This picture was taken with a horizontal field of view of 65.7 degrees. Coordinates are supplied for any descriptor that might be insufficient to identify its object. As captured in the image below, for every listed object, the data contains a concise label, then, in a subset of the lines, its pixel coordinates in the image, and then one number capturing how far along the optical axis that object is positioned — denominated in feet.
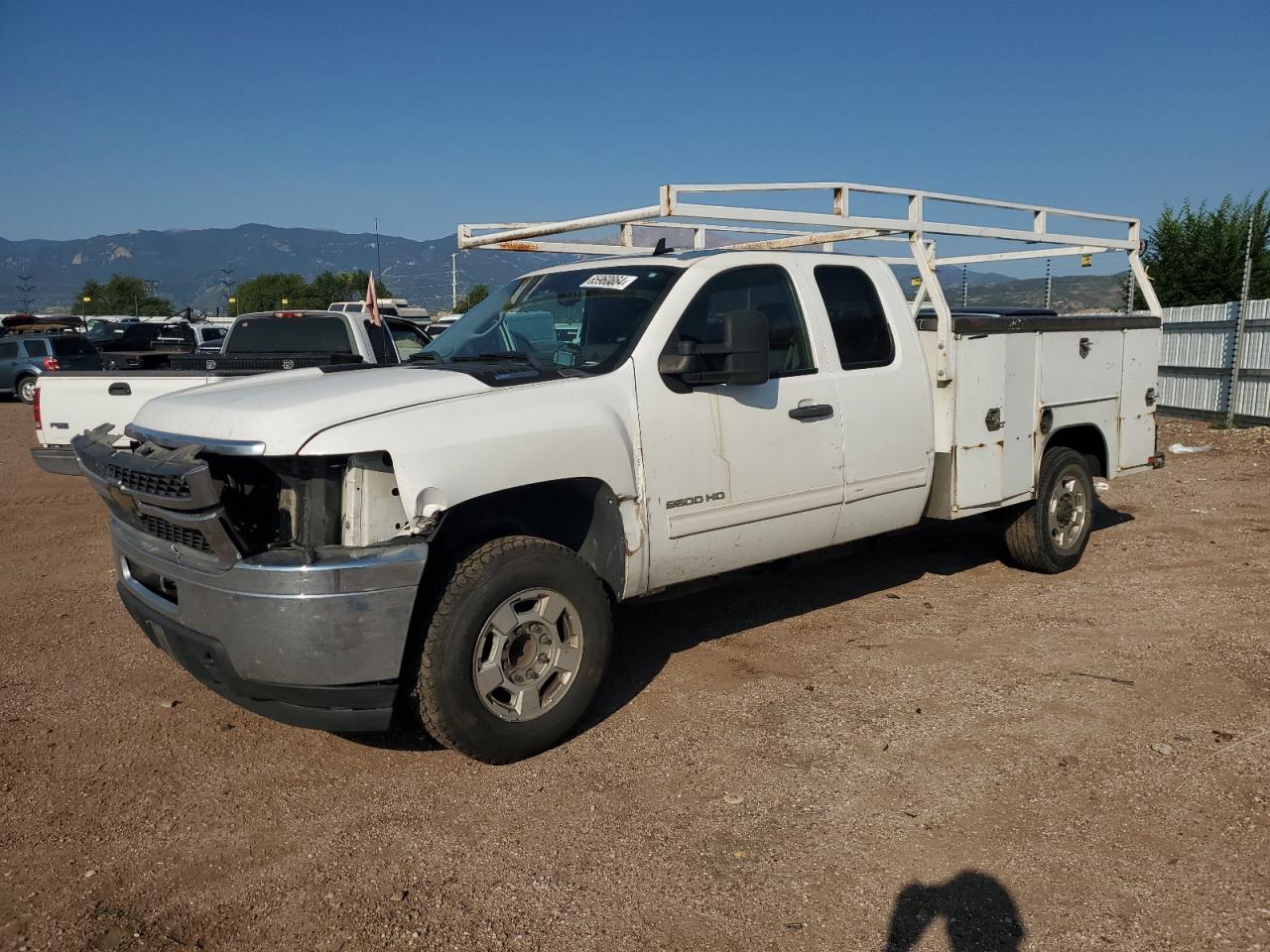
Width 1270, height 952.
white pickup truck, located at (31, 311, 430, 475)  24.11
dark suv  80.07
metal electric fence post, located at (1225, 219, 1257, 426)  45.68
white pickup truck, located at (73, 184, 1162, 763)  11.38
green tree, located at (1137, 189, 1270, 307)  65.87
